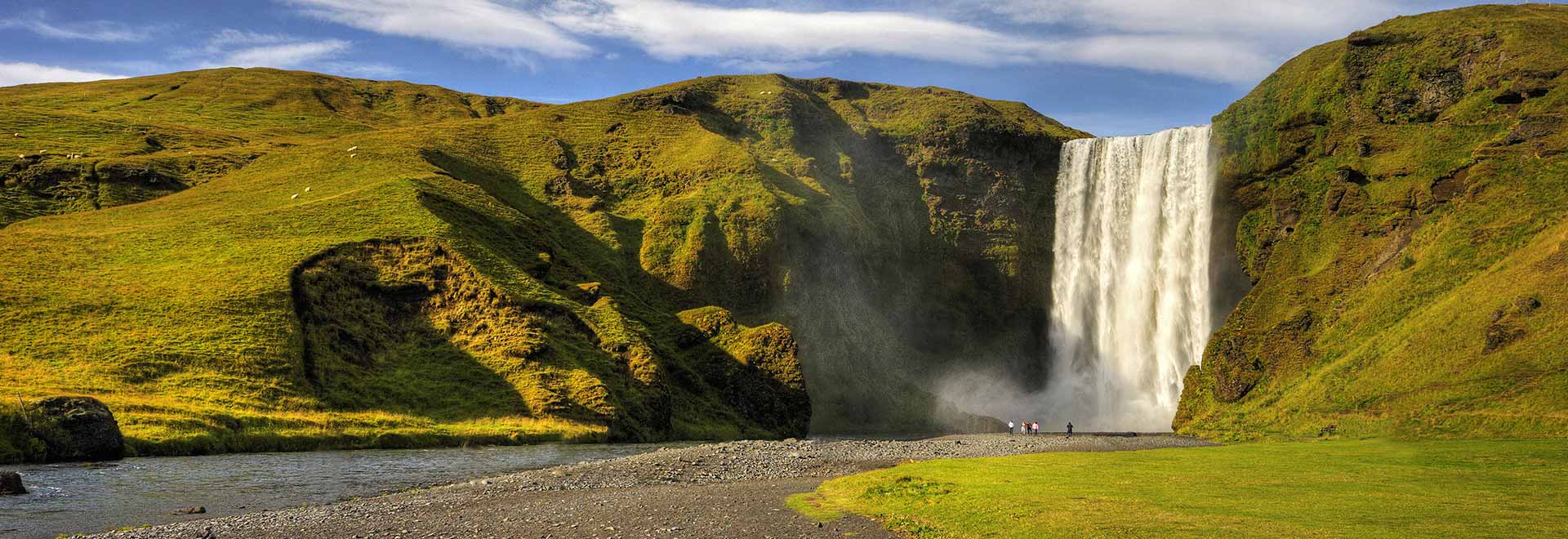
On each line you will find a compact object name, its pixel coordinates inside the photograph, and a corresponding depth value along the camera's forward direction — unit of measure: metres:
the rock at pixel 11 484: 32.03
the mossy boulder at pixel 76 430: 43.75
